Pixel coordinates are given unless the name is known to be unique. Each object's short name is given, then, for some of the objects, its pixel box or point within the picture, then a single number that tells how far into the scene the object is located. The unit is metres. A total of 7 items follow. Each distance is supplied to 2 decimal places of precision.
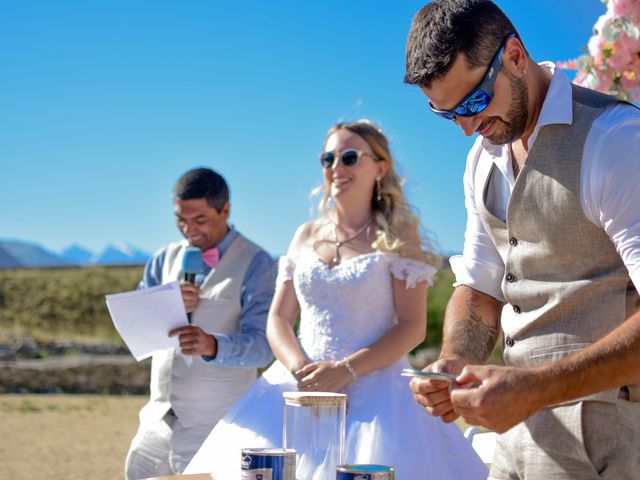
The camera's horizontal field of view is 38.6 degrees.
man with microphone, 4.43
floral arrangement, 3.87
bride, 3.50
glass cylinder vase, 2.34
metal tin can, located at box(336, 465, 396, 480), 2.01
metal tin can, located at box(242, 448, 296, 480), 2.11
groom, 2.09
